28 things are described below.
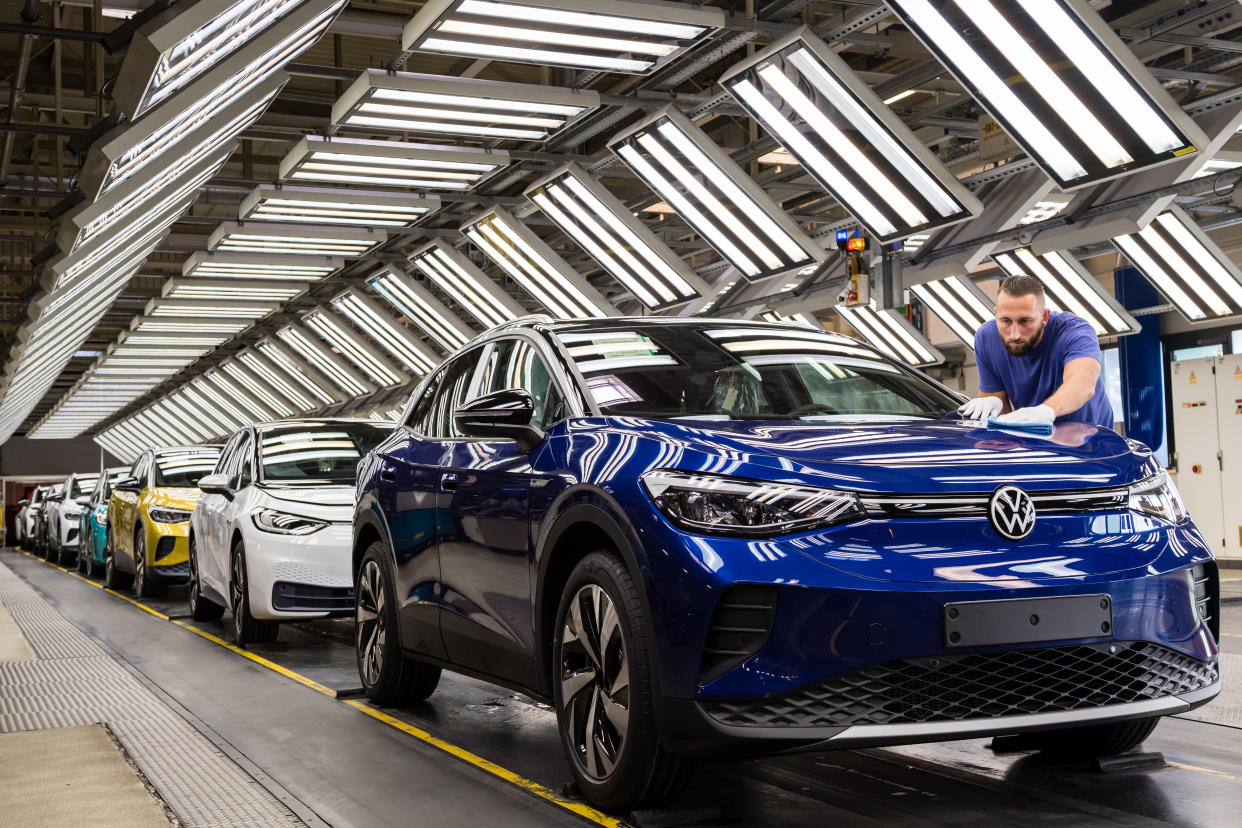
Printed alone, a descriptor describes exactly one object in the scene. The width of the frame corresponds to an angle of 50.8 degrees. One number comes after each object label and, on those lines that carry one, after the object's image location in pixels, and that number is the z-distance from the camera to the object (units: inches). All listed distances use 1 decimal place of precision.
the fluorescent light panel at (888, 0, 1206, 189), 340.5
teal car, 719.1
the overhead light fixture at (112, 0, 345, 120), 262.2
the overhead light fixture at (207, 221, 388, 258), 676.7
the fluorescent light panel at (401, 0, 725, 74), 378.6
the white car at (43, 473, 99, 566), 907.4
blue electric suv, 136.9
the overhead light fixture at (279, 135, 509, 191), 527.8
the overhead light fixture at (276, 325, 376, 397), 1138.4
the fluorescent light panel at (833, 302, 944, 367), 780.6
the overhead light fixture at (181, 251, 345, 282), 748.6
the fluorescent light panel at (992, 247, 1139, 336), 602.5
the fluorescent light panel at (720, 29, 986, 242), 423.5
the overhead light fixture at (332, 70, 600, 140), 446.9
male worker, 225.8
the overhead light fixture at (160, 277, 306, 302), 829.8
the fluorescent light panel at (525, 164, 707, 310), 615.2
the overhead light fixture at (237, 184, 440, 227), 602.2
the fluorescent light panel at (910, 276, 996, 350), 658.8
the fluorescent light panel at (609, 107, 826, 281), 520.7
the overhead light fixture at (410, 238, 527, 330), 790.5
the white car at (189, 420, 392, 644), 348.2
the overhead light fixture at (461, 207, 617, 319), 711.7
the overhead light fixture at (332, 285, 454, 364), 962.1
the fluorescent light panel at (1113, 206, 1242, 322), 537.3
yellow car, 538.9
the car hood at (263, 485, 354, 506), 356.8
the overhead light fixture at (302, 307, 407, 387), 1052.5
